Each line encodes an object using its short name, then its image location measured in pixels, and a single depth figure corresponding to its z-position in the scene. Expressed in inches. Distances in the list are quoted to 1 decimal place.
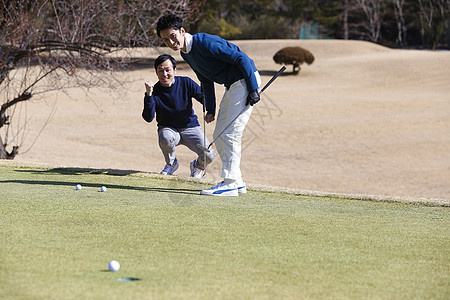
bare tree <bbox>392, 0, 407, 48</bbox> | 1892.2
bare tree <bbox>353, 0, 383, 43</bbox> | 1953.6
